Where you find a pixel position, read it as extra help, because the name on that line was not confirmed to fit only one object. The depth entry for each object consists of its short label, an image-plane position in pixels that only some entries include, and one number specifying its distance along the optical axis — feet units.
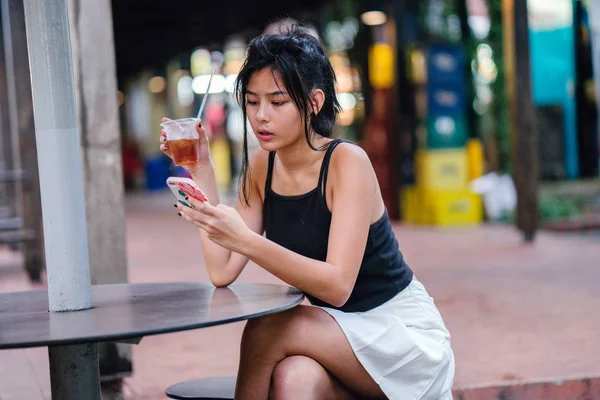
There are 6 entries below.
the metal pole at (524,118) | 27.58
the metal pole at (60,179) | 6.83
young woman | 7.28
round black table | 5.80
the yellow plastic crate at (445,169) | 35.40
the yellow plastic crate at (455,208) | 35.19
